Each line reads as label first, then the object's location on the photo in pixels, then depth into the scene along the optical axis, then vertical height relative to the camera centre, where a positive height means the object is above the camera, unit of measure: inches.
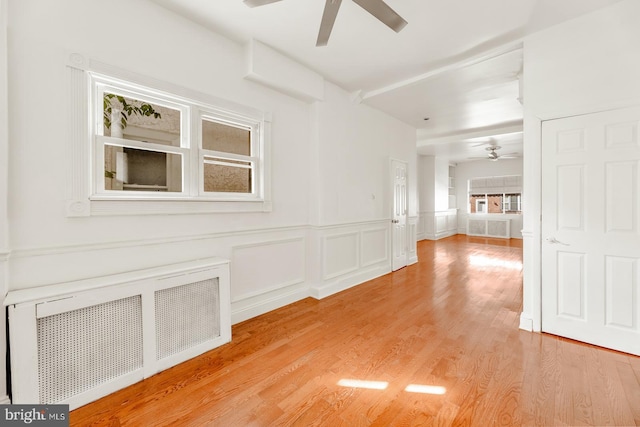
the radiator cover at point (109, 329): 64.9 -33.0
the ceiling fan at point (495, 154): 305.0 +71.3
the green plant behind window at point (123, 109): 91.5 +37.9
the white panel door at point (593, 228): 92.4 -6.6
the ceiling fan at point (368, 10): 79.0 +61.1
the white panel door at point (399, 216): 206.5 -3.5
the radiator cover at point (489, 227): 374.8 -23.4
